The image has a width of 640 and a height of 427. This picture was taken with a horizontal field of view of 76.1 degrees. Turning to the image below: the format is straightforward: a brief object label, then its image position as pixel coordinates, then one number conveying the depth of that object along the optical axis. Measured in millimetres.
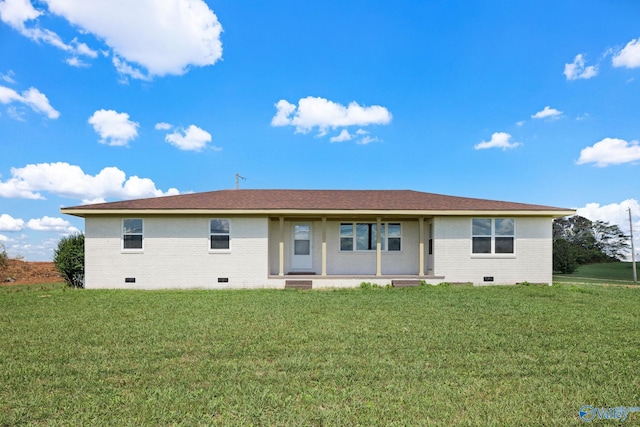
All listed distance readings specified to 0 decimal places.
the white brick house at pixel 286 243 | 14414
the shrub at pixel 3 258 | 22214
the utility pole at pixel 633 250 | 22145
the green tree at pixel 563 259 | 26516
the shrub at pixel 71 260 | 16078
